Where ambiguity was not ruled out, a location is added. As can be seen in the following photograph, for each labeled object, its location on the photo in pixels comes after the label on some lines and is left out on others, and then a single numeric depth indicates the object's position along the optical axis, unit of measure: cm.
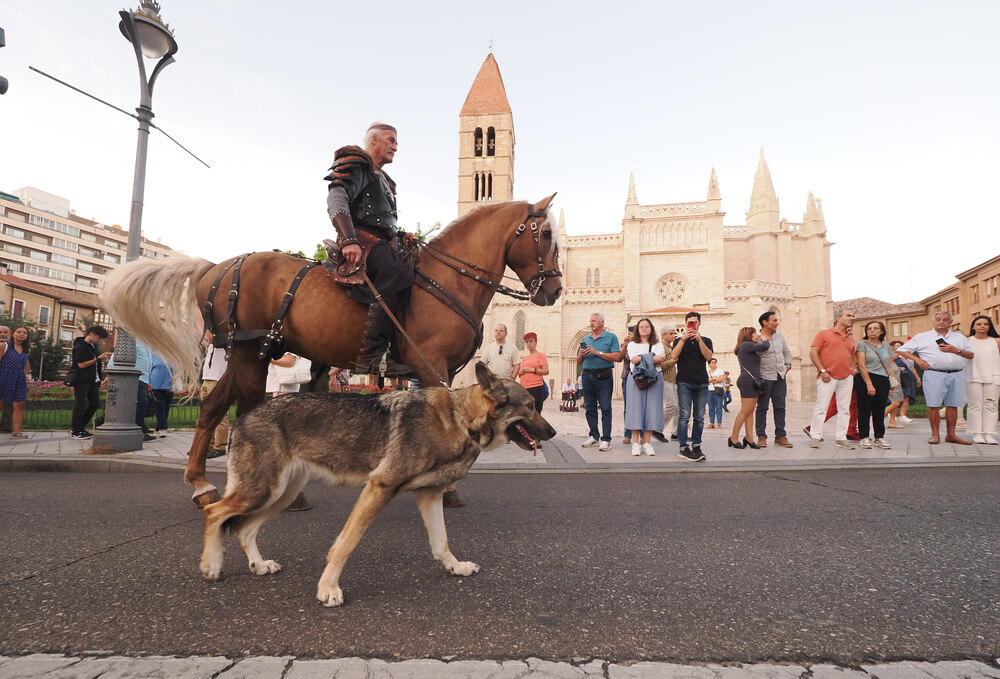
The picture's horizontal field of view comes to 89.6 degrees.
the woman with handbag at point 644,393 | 806
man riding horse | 393
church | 4472
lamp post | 770
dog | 261
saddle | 389
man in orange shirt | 862
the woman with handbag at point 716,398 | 1316
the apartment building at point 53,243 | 6919
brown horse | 400
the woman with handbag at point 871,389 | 852
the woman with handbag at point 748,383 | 894
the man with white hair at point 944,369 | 876
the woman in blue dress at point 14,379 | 890
